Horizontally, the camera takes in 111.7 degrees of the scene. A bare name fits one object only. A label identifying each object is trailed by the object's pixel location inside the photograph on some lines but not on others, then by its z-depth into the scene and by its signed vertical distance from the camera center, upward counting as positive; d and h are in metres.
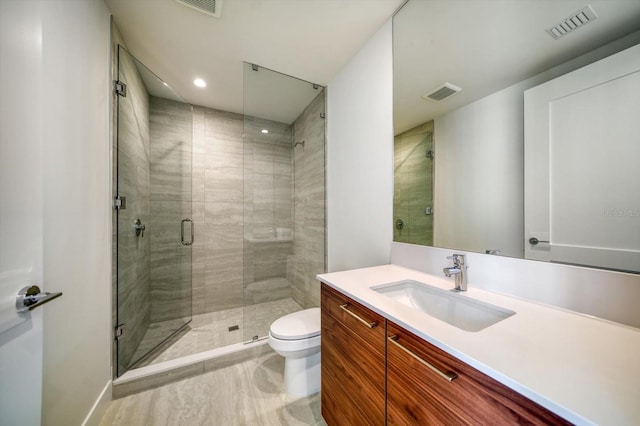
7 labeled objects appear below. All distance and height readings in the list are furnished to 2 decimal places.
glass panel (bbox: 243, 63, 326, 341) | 2.35 +0.18
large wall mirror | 0.72 +0.46
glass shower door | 1.70 +0.01
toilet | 1.43 -0.92
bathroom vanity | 0.44 -0.37
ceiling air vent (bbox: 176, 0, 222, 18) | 1.37 +1.34
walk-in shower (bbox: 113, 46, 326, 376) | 2.12 +0.01
